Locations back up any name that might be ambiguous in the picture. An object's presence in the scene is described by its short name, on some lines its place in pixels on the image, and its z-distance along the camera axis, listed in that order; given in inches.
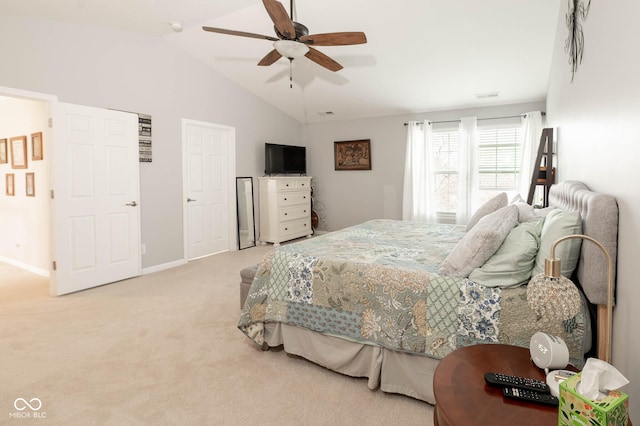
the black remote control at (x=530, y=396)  40.4
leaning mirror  235.8
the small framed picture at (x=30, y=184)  178.1
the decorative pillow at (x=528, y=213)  88.4
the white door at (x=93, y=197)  144.6
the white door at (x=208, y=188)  203.9
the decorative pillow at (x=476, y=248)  73.4
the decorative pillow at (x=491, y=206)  119.4
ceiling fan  107.7
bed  61.5
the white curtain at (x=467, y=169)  224.2
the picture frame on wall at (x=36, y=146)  168.2
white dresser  241.8
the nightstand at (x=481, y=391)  38.4
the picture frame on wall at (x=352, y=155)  263.6
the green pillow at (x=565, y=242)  61.7
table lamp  40.0
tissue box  32.6
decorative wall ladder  145.6
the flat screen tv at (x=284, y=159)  250.1
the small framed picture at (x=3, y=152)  189.3
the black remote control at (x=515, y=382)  42.5
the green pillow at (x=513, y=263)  68.5
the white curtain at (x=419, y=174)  239.0
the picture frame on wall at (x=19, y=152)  178.3
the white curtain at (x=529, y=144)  204.1
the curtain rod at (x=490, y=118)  207.1
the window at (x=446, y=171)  236.1
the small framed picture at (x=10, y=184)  190.9
